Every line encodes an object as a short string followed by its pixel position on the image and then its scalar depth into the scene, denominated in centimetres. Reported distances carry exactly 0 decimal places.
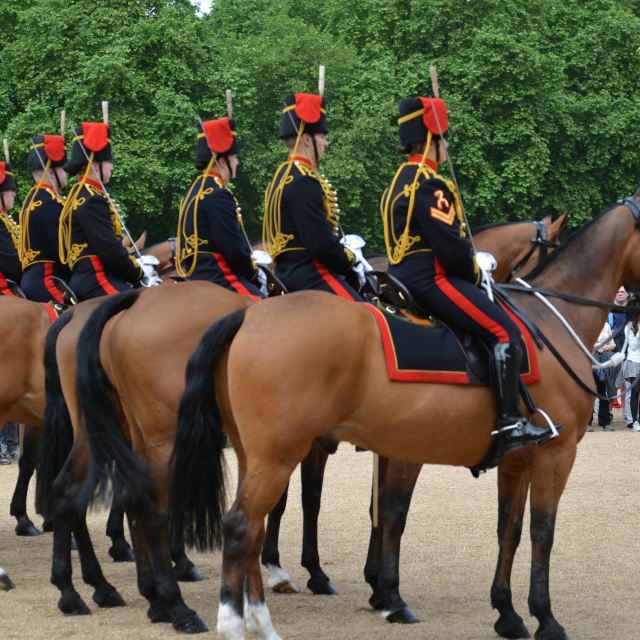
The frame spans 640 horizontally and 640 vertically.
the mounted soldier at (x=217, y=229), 1765
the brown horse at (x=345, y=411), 1270
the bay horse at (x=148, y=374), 1494
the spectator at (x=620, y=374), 4001
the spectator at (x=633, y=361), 4108
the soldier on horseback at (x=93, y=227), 1848
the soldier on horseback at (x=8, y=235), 2217
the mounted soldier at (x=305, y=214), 1564
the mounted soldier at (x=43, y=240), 2058
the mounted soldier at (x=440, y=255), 1369
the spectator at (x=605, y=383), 4077
